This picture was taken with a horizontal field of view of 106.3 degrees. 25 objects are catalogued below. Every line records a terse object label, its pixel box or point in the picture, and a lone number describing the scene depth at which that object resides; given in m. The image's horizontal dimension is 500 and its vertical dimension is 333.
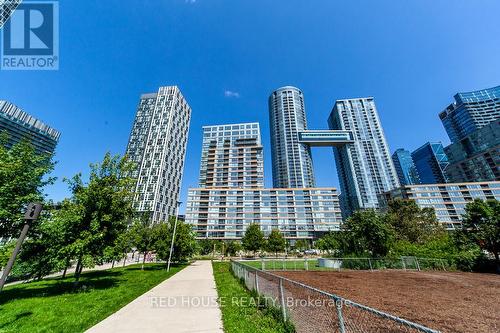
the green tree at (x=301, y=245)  65.44
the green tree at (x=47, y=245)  9.15
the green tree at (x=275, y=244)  48.41
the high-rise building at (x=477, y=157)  94.88
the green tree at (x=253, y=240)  47.25
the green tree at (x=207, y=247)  58.75
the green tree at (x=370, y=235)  23.19
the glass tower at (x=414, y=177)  184.95
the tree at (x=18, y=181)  8.56
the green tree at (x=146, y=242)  25.15
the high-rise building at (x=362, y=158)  122.25
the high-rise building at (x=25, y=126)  101.08
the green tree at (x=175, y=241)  23.39
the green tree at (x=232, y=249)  53.53
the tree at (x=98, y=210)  9.51
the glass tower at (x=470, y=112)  129.50
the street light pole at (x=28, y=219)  5.06
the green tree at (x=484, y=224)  19.73
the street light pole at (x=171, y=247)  21.93
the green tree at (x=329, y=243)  44.71
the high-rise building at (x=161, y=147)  78.06
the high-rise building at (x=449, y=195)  83.50
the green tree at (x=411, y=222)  38.50
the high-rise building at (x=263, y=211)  77.81
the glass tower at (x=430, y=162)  162.62
